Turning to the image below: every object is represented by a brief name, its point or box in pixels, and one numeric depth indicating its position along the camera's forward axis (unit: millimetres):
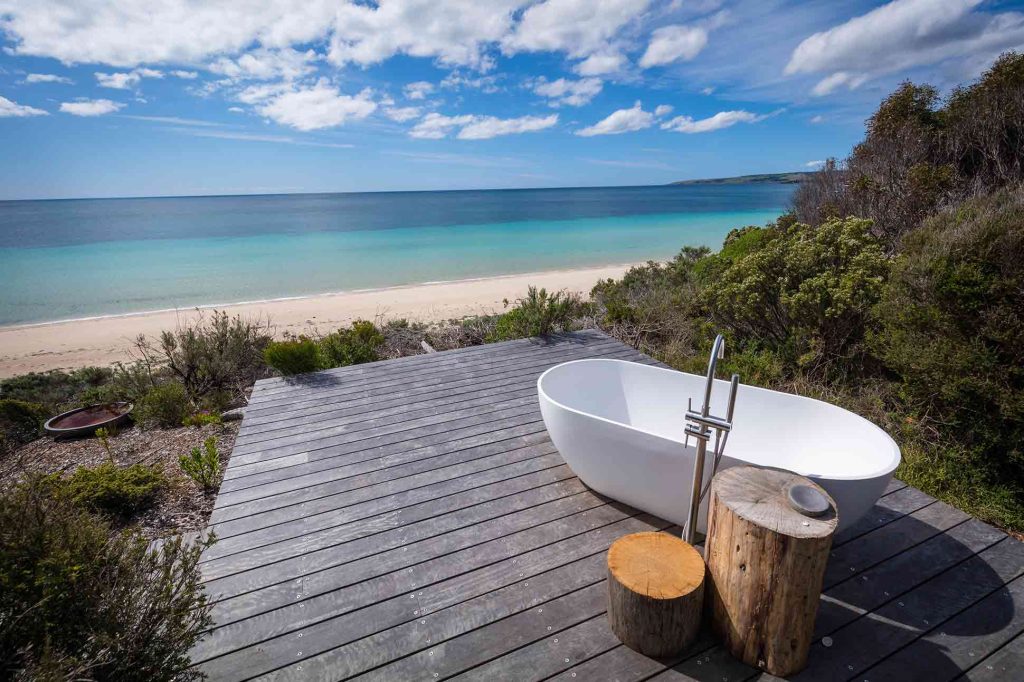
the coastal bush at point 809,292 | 4082
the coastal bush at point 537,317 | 4942
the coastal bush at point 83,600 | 1132
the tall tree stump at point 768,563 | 1384
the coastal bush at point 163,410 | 4352
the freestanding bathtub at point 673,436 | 1967
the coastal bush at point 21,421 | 4824
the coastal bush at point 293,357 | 4066
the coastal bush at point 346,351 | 4754
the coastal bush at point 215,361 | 5273
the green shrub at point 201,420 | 4211
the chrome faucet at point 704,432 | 1657
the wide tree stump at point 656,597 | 1501
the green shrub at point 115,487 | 2693
